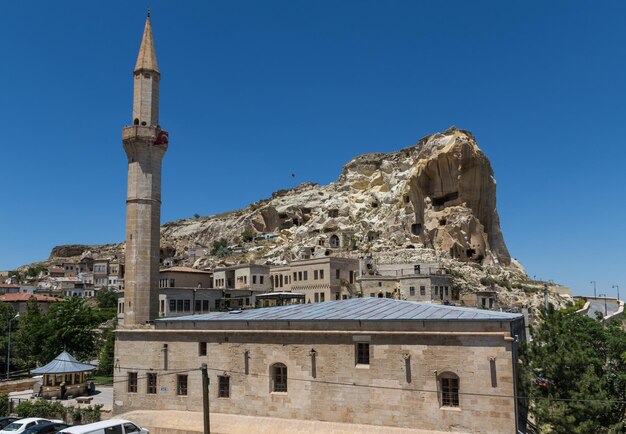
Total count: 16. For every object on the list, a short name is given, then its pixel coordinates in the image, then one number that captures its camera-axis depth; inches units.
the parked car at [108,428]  775.7
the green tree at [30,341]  1909.4
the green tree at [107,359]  2006.6
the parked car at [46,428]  884.6
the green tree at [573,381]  841.5
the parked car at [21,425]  897.5
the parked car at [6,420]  990.2
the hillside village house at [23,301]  3115.2
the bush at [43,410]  1099.3
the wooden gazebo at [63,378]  1453.2
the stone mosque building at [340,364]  769.6
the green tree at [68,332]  1879.9
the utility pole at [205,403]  725.8
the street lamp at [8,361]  1827.0
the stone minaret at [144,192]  1288.1
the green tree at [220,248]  4346.2
